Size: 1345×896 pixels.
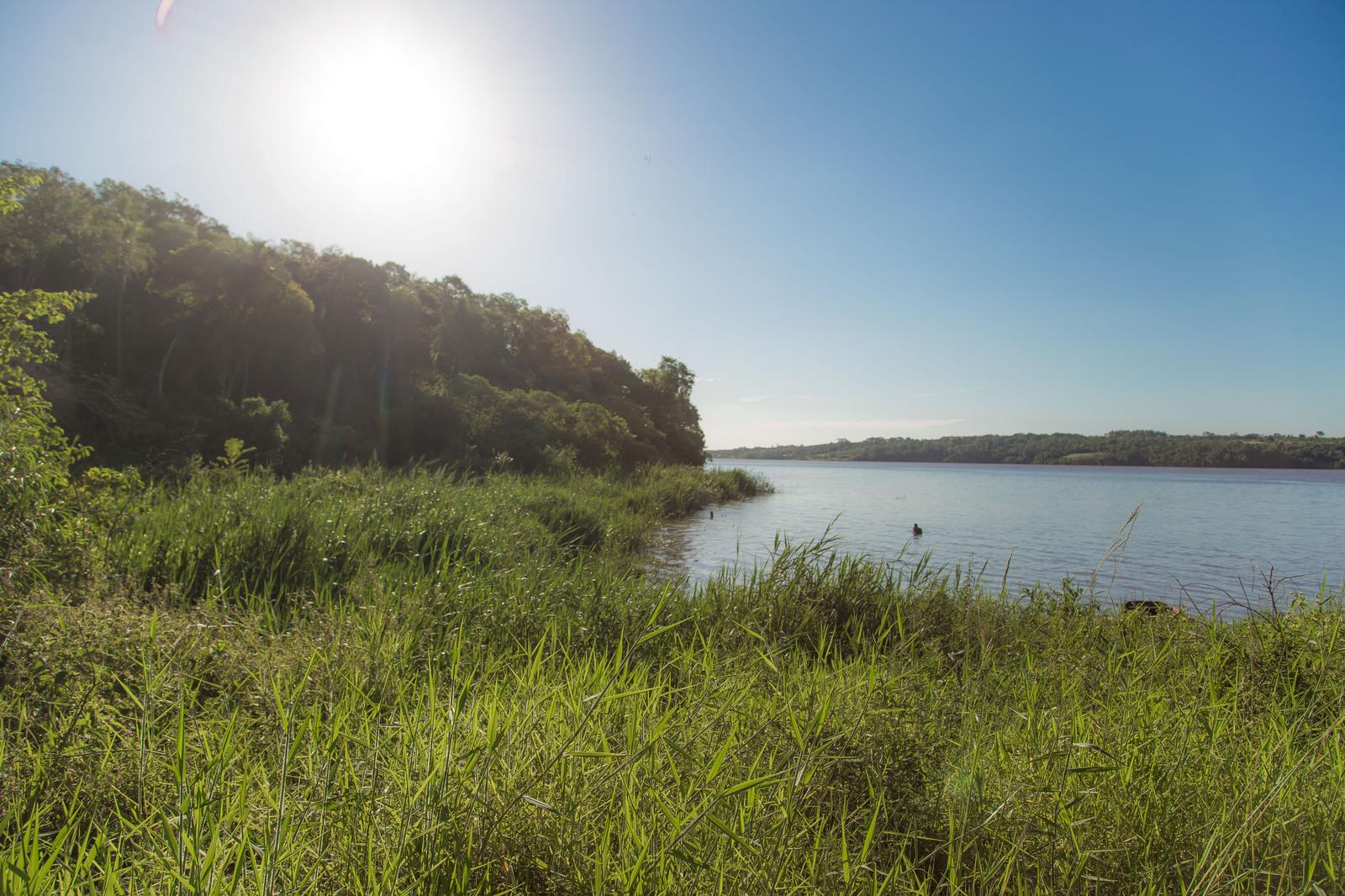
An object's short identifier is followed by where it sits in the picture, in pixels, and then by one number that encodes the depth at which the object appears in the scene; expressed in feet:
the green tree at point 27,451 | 12.50
